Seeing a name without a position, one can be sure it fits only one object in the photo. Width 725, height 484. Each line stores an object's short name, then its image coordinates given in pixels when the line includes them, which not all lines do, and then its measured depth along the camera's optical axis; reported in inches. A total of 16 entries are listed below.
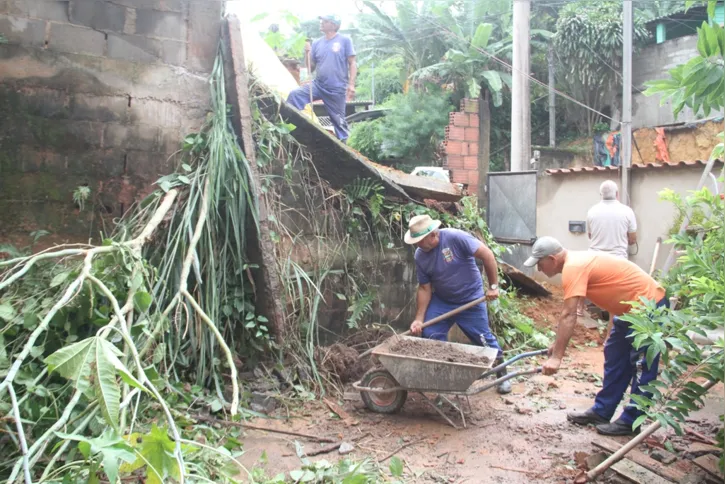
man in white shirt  271.7
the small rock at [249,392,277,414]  183.5
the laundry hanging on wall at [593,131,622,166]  704.4
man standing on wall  269.4
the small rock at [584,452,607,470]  144.1
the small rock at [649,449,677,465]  148.8
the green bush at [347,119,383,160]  874.1
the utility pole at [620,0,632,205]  398.3
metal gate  434.6
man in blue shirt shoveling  211.0
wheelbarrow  172.2
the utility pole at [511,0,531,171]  517.3
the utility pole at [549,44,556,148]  816.3
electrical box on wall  393.1
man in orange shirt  169.9
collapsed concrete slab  216.8
